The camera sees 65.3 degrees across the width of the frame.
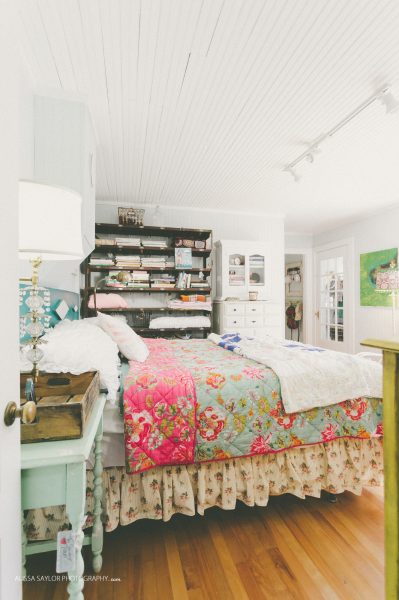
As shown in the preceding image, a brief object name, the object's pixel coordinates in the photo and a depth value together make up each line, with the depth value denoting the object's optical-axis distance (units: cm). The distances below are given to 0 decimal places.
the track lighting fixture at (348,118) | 201
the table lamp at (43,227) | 95
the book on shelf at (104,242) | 395
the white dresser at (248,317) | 432
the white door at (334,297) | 531
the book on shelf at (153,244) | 411
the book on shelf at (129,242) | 403
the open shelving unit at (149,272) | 400
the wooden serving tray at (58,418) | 85
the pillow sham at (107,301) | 389
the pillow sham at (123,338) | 204
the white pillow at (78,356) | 127
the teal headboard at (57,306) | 160
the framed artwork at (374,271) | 445
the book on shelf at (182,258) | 416
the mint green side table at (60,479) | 78
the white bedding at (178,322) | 405
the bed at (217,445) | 149
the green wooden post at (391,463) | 67
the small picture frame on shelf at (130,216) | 408
